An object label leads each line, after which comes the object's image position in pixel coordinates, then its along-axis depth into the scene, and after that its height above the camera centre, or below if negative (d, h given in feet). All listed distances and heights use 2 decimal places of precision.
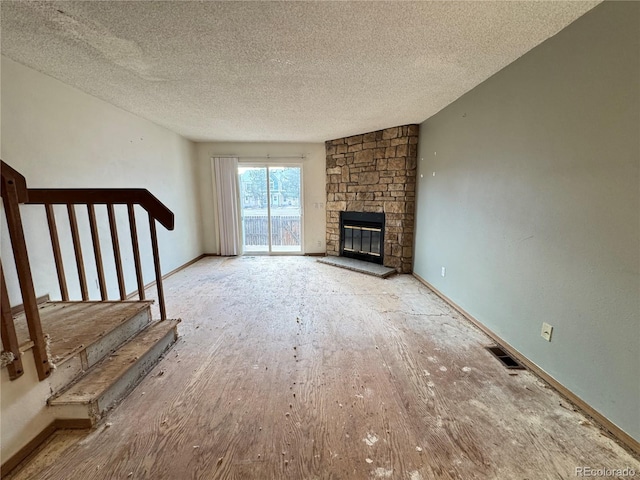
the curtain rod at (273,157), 16.97 +2.45
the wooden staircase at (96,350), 4.60 -3.36
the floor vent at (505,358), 6.36 -4.13
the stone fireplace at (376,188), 13.32 +0.34
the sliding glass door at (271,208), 17.44 -0.86
